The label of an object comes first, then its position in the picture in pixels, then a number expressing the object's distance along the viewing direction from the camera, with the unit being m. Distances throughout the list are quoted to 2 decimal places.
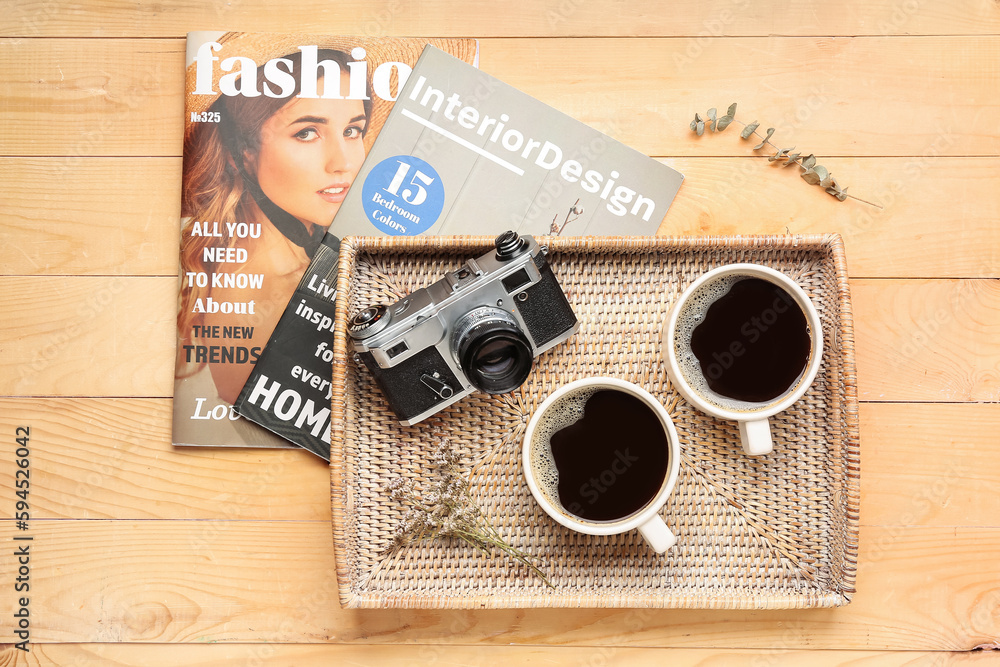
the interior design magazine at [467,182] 0.72
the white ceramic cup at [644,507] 0.58
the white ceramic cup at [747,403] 0.58
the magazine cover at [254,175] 0.73
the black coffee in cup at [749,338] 0.60
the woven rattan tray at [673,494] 0.65
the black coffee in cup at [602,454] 0.60
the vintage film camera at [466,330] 0.58
